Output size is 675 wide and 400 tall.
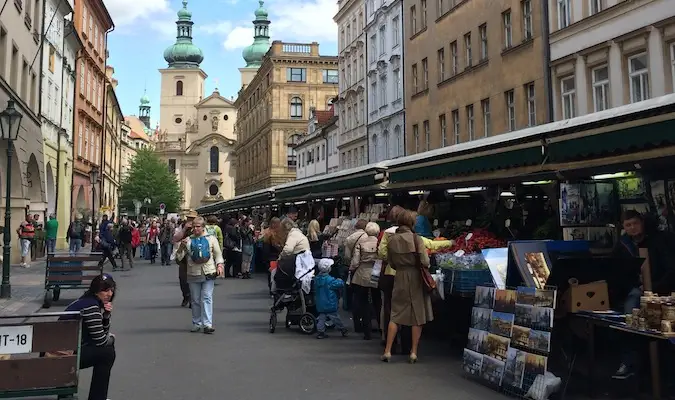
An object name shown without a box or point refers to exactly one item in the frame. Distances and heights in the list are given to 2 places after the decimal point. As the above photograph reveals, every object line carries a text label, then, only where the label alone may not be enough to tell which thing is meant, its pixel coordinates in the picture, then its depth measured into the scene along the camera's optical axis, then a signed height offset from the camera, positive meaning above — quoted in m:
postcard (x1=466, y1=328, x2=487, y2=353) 7.47 -1.17
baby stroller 11.07 -1.00
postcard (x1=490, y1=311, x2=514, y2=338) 7.02 -0.93
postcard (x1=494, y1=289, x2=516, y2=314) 7.05 -0.68
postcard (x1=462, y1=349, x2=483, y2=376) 7.45 -1.42
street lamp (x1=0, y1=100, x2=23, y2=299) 15.22 +2.33
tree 75.62 +6.94
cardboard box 6.77 -0.62
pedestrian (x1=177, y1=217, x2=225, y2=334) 10.90 -0.49
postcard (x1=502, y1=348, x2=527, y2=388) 6.72 -1.34
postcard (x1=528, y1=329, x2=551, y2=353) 6.38 -1.01
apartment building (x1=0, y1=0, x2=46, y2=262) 21.86 +5.65
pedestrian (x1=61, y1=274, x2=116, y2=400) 6.06 -0.86
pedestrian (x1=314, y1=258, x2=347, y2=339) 10.72 -0.91
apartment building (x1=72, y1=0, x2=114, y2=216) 40.16 +9.80
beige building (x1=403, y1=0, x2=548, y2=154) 24.14 +7.16
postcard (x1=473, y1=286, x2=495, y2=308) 7.50 -0.68
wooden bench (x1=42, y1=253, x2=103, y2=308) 13.77 -0.58
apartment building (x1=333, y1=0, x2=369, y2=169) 46.12 +11.49
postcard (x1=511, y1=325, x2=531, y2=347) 6.69 -1.01
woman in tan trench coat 8.48 -0.58
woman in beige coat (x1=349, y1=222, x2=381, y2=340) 10.37 -0.53
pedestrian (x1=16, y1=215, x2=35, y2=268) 22.75 +0.23
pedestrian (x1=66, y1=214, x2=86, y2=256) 25.53 +0.32
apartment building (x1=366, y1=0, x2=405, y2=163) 37.84 +9.90
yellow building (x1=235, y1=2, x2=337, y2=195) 78.00 +17.36
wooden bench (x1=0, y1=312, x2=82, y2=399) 5.78 -1.00
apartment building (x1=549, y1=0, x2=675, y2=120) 17.72 +5.49
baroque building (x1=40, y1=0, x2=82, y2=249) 30.59 +7.01
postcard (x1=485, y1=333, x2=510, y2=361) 7.06 -1.18
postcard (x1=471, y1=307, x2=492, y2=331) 7.48 -0.92
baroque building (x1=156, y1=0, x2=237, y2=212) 113.94 +20.74
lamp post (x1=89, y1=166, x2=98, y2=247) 31.14 +3.14
